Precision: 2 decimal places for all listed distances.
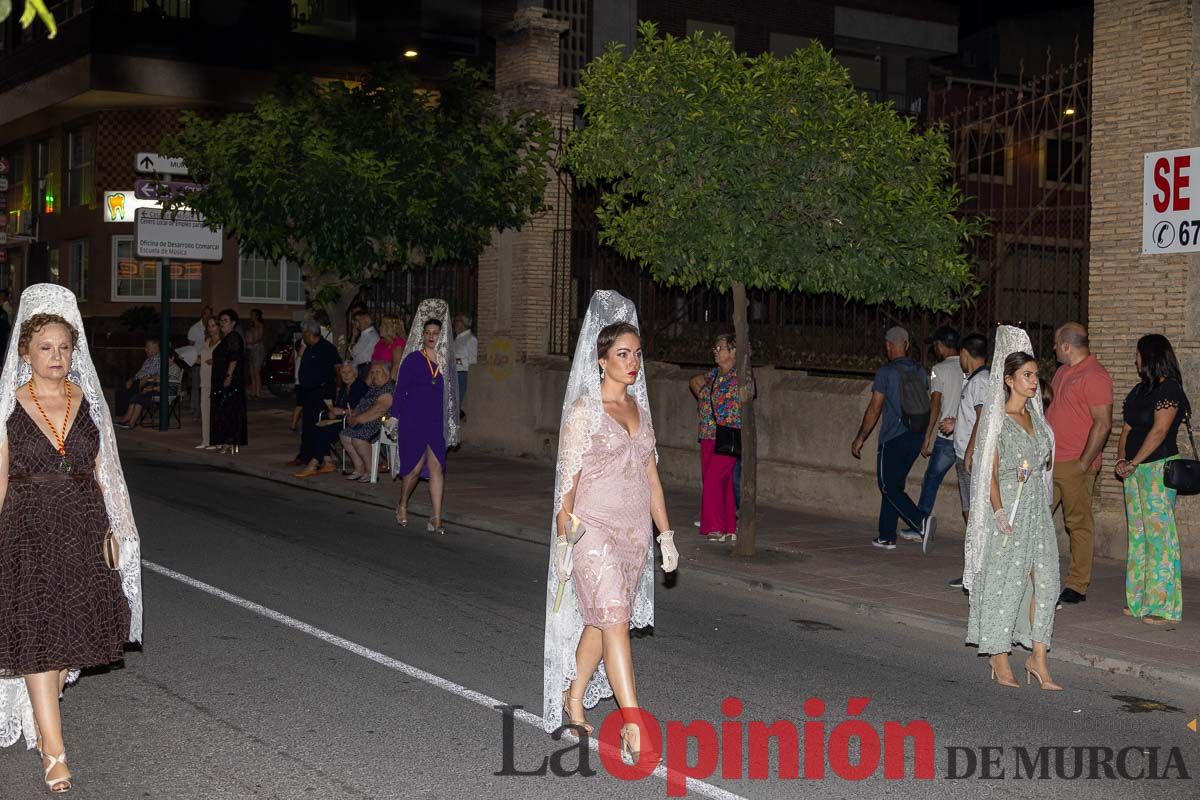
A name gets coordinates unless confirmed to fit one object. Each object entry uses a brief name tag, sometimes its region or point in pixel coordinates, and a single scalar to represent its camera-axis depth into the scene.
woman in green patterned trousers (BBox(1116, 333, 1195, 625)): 9.14
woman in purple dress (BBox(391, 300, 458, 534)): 12.90
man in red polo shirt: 9.57
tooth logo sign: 25.12
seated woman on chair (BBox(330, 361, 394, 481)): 15.44
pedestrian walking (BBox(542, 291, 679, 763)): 6.16
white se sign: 11.32
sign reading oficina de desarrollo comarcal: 21.56
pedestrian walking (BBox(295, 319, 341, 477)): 17.05
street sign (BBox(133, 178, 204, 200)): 20.03
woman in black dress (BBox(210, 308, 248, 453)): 18.78
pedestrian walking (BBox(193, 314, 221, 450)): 19.30
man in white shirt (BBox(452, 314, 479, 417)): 19.84
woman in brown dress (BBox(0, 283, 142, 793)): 5.72
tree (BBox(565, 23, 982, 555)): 10.73
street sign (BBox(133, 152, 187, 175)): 21.02
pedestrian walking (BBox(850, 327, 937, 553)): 12.08
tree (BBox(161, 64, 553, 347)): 17.30
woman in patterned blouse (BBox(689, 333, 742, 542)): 12.48
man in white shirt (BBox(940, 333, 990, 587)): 10.99
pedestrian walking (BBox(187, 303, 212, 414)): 23.05
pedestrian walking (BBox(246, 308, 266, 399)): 27.66
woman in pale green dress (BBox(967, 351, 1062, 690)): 7.59
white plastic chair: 15.78
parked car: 27.02
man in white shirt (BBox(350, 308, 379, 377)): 17.95
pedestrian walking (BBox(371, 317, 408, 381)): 15.80
